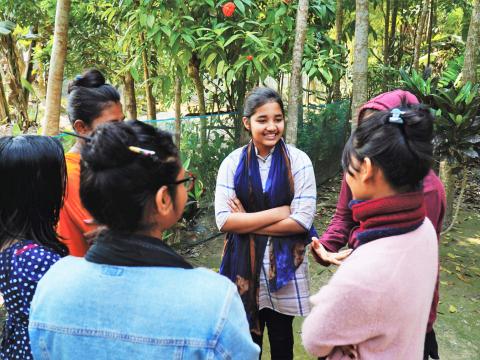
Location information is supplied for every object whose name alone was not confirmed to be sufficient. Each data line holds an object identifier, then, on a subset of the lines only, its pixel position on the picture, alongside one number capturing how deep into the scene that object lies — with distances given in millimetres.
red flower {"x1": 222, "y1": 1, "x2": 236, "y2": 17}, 3849
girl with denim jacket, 978
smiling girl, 2271
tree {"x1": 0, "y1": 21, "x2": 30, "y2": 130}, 8062
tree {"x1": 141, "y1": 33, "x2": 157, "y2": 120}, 4914
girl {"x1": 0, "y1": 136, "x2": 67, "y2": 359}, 1321
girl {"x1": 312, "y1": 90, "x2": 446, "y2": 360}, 1795
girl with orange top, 1741
